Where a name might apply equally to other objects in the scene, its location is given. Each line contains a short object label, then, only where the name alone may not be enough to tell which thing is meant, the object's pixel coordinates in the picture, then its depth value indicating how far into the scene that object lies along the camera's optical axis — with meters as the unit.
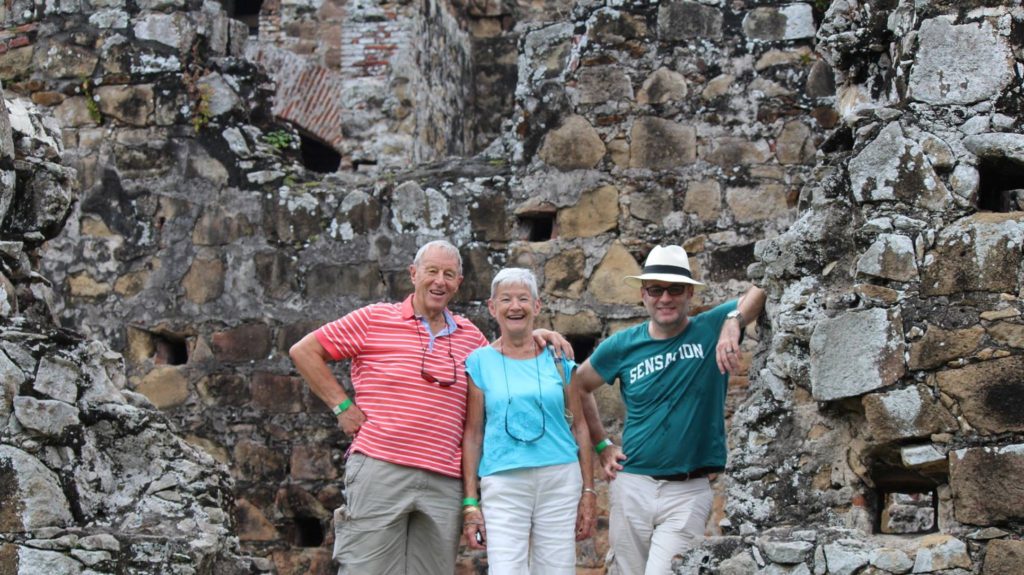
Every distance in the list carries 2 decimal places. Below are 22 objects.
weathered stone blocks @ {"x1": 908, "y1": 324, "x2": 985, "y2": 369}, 5.14
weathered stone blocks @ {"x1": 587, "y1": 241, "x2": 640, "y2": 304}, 8.09
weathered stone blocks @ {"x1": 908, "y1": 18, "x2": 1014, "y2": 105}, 5.31
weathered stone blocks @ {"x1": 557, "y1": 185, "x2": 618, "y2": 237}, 8.13
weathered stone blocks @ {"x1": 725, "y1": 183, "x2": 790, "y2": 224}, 7.99
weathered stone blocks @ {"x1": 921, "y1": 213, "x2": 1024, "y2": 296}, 5.14
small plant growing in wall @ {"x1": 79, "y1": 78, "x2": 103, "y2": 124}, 8.85
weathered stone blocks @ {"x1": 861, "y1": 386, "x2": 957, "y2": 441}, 5.14
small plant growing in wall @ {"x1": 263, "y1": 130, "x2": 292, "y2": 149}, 8.83
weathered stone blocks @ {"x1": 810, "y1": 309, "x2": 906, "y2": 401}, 5.23
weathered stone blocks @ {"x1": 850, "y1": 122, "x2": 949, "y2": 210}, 5.30
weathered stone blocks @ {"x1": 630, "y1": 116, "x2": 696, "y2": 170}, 8.10
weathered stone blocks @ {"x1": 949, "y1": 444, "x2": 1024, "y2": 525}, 5.02
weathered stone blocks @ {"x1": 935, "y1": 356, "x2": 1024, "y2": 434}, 5.06
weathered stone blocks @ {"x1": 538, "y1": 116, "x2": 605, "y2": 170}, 8.19
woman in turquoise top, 5.62
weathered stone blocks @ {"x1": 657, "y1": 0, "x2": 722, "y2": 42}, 8.12
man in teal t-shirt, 5.82
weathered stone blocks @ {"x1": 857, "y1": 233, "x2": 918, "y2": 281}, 5.27
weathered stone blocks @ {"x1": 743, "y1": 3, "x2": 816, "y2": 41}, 8.04
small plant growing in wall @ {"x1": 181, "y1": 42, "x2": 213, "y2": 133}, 8.73
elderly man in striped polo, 5.79
